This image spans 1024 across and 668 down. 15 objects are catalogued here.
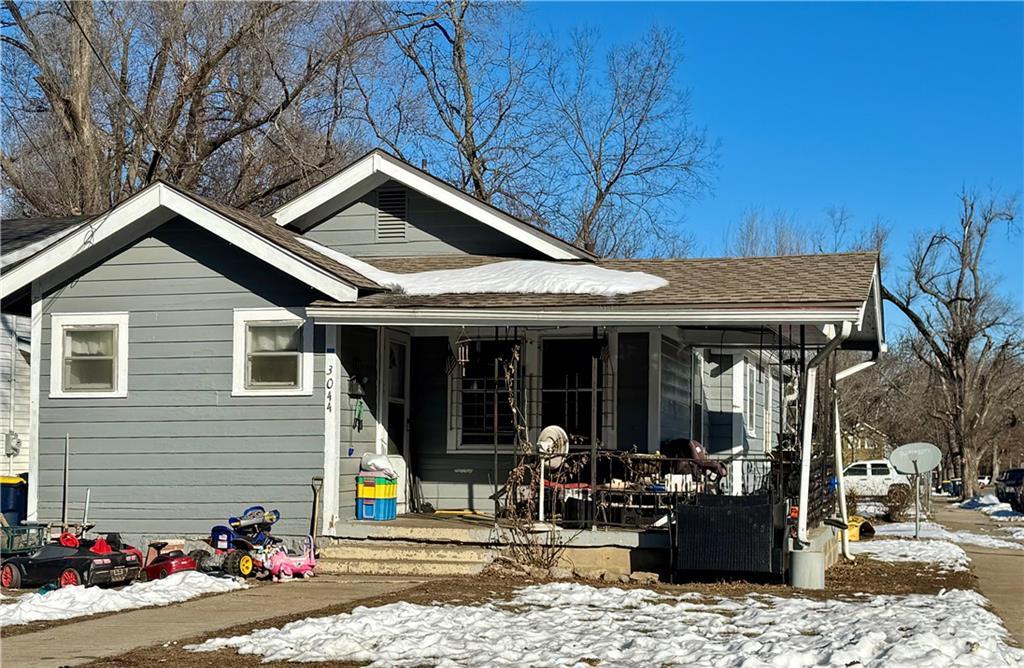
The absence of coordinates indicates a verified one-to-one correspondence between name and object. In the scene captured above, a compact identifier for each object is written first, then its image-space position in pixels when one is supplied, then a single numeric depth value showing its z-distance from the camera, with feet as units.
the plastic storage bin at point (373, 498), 46.21
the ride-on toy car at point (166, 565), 41.81
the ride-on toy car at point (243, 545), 41.88
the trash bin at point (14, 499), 49.88
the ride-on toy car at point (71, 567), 38.93
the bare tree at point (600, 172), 111.24
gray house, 44.21
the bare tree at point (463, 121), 100.67
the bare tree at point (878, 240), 146.80
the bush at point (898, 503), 88.74
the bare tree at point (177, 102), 86.43
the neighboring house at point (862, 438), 164.94
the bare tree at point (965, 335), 148.25
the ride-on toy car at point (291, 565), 41.96
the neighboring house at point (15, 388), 71.31
